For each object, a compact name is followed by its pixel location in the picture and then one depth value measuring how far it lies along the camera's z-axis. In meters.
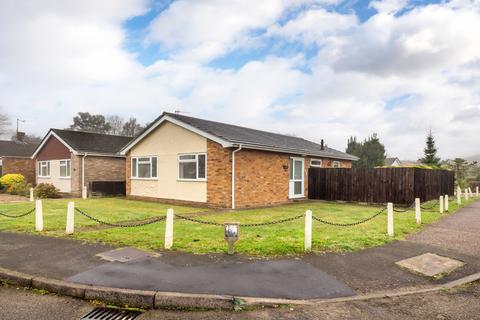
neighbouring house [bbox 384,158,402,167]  61.52
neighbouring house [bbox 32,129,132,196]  22.48
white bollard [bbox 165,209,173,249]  7.00
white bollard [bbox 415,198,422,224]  10.87
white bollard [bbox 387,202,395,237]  8.71
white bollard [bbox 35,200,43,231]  8.73
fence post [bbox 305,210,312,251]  6.99
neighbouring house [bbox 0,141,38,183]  28.81
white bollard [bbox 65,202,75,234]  8.36
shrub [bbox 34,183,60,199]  20.83
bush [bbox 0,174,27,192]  24.33
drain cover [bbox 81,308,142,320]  4.13
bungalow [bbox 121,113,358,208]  14.45
